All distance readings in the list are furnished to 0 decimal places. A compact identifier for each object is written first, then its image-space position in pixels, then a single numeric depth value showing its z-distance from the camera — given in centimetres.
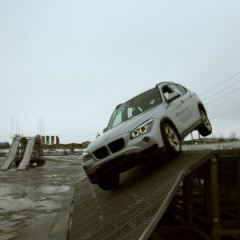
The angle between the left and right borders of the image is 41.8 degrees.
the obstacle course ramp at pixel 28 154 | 2551
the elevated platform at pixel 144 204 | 407
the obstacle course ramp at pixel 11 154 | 2528
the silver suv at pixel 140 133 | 575
